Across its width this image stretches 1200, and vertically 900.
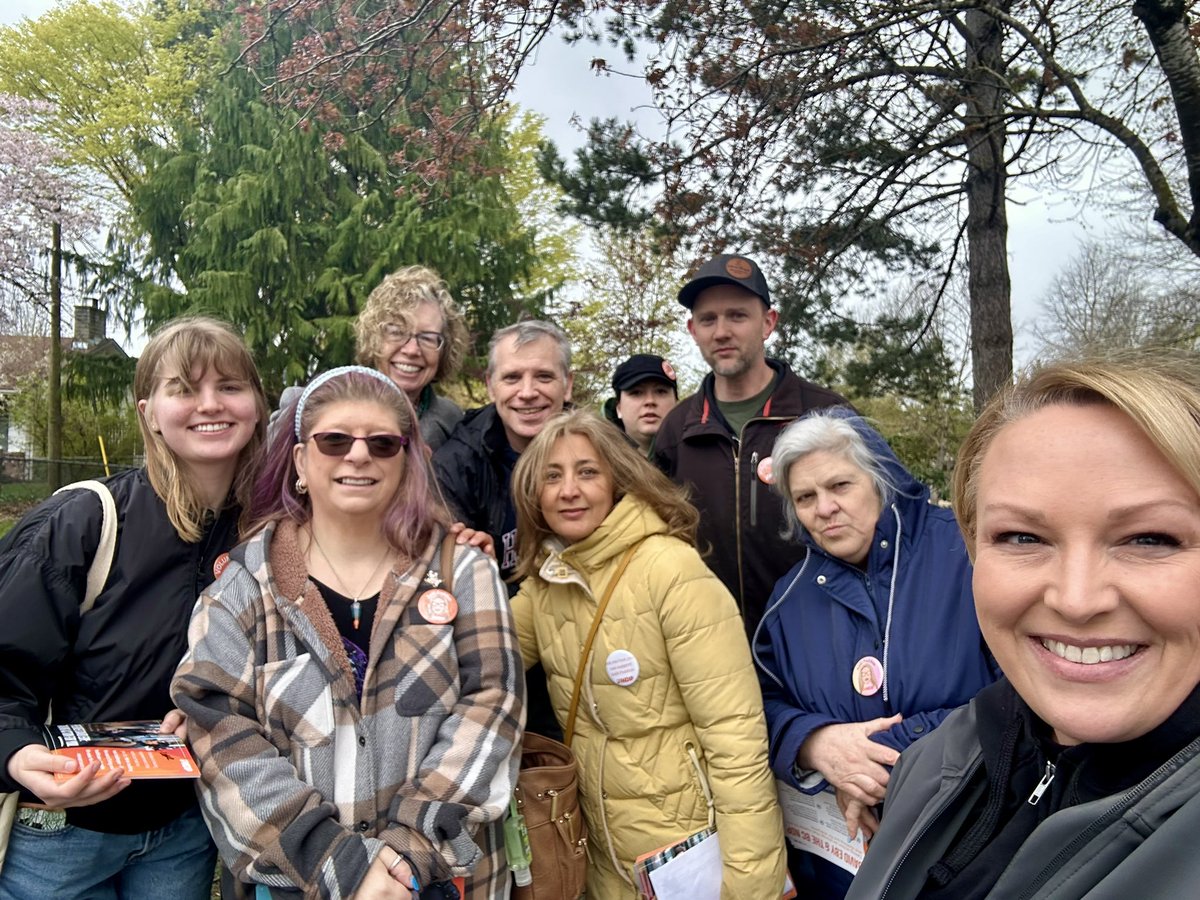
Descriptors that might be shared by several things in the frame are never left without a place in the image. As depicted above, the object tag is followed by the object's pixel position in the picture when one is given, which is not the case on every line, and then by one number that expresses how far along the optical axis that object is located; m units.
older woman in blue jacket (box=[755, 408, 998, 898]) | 2.19
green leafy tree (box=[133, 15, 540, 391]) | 16.11
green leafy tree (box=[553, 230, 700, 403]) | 17.16
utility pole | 19.36
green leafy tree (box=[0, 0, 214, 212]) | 19.75
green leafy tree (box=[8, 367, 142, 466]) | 22.94
